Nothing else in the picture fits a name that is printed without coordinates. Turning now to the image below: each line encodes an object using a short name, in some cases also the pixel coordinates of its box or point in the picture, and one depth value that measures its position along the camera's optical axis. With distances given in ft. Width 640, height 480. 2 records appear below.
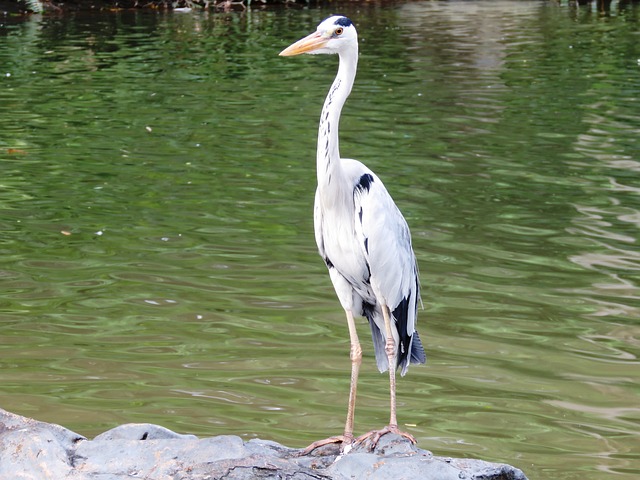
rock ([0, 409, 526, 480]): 25.71
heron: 30.83
